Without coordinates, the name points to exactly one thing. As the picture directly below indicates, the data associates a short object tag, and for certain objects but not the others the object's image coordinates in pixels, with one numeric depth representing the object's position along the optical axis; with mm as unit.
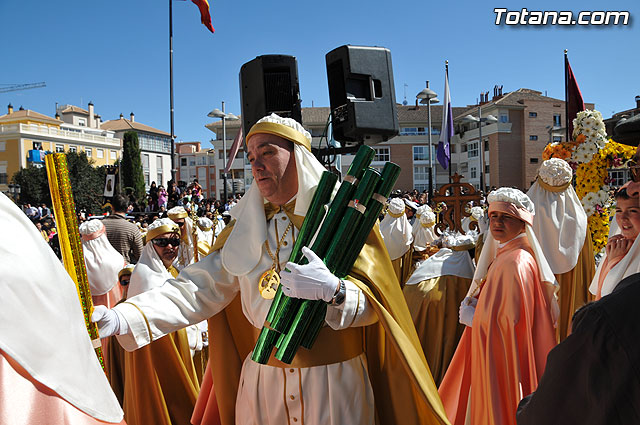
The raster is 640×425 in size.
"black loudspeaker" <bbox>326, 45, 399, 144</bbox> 4082
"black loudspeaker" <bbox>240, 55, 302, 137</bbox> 4559
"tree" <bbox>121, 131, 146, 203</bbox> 58688
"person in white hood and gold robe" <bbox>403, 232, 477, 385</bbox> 5592
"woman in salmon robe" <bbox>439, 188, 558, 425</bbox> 3805
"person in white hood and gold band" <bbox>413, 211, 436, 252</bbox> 9102
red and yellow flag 7699
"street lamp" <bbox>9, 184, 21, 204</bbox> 21853
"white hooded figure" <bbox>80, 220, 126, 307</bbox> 5453
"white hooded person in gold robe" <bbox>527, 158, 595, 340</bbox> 5664
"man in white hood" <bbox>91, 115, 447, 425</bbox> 2547
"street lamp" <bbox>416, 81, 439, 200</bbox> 17844
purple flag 18866
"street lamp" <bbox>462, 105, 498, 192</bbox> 29164
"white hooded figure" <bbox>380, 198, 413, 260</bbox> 8609
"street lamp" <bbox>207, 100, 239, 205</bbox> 21969
